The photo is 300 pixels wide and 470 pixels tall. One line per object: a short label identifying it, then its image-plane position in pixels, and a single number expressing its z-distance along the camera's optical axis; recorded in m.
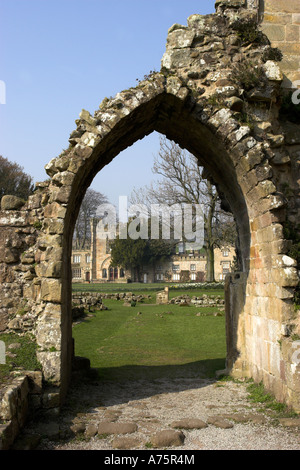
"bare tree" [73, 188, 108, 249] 62.88
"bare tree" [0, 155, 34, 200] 32.91
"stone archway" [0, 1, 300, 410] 5.94
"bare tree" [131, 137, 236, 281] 31.18
